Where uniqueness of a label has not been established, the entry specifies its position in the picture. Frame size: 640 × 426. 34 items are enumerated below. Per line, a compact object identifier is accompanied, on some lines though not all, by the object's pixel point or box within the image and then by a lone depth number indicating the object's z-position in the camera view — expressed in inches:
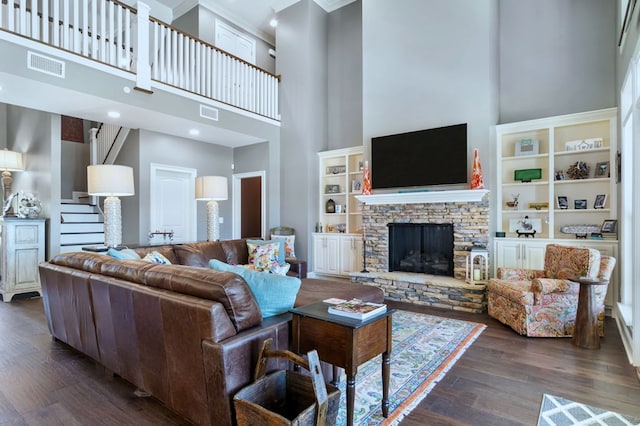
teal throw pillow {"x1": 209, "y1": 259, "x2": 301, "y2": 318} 80.3
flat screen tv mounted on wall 197.6
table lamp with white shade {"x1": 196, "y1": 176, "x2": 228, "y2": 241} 189.2
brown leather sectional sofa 68.2
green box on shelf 192.5
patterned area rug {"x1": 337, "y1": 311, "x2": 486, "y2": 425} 86.3
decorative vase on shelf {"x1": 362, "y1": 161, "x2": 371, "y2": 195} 230.1
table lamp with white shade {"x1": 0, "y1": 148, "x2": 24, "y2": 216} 232.2
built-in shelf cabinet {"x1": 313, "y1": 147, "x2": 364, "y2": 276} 255.0
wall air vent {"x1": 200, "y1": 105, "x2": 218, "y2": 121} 222.2
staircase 247.3
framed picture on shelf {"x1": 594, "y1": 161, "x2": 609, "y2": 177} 175.0
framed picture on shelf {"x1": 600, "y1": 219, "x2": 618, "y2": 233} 167.0
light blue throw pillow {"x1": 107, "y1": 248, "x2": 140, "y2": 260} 114.5
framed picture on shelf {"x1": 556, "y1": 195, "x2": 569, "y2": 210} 186.5
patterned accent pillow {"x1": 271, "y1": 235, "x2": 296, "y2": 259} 258.4
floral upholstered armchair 135.6
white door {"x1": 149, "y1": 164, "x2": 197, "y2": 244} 250.4
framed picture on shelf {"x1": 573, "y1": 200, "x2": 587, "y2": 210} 182.0
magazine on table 72.7
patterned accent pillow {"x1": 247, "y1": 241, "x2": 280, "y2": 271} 186.5
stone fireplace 185.0
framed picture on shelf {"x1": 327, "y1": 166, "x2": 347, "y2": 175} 268.7
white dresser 199.8
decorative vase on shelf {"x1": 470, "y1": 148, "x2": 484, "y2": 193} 187.3
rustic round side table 125.4
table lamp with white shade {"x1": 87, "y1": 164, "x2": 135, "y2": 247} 143.6
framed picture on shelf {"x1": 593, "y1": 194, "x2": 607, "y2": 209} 175.8
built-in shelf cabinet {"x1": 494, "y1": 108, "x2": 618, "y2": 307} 173.9
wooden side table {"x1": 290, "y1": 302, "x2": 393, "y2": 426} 69.4
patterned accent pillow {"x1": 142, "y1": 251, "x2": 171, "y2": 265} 129.7
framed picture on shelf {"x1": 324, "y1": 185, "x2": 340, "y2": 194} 268.7
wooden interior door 291.9
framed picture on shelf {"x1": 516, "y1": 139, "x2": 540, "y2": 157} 192.5
